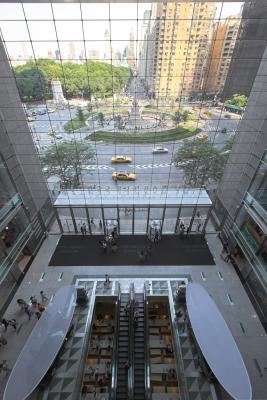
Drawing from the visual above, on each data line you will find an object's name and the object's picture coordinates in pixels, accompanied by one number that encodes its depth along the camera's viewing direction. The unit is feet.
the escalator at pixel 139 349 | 22.13
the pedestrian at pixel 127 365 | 22.30
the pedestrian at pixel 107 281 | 29.80
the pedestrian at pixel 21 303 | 26.94
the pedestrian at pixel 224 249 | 34.85
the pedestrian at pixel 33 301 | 27.44
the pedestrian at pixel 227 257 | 33.73
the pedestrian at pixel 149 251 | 34.57
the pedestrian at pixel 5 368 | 21.71
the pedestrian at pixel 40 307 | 26.85
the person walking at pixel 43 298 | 28.17
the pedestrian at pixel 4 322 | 24.89
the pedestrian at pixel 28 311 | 26.68
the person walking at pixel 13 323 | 25.30
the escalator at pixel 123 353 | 21.70
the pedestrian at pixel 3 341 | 23.85
